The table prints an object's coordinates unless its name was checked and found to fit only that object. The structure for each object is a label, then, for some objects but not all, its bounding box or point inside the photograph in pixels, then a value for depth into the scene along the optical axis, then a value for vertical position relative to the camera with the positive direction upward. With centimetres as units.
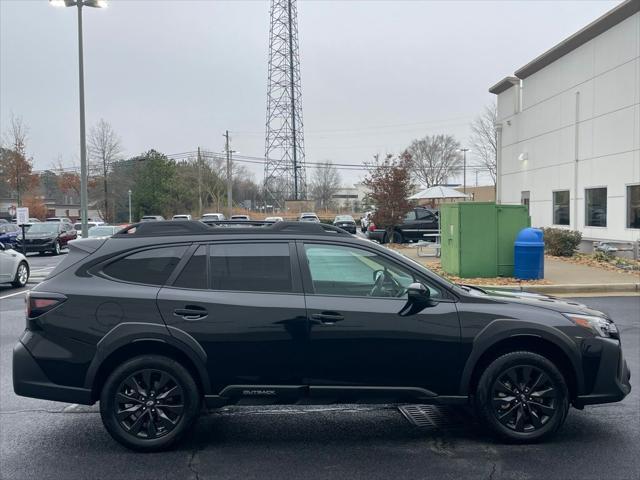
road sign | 2064 +1
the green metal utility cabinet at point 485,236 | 1366 -52
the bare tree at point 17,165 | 4581 +403
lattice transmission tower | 7006 +1369
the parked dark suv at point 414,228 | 2604 -62
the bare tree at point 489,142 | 5679 +724
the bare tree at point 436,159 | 7812 +749
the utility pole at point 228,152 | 5558 +656
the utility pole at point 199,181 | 5906 +350
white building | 1833 +315
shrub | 1853 -90
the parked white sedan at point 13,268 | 1397 -130
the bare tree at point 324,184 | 9562 +525
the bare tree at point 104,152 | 5188 +565
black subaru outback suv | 432 -98
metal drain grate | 502 -182
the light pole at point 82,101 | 1620 +341
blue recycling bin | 1312 -91
